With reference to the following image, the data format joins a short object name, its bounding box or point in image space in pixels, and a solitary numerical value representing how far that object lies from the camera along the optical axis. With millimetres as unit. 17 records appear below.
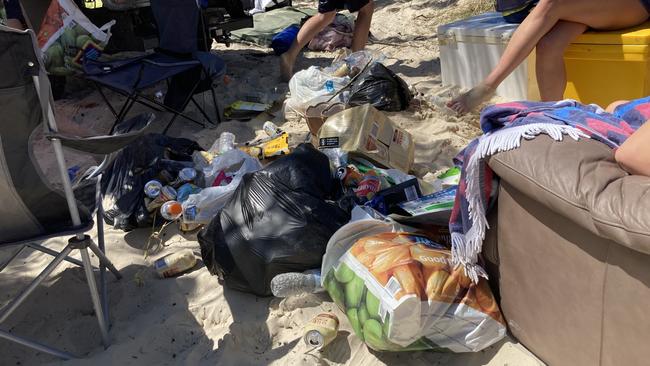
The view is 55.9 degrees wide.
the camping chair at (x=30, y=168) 2047
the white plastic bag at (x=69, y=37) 4480
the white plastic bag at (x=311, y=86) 4309
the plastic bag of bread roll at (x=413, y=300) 1922
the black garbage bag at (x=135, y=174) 3172
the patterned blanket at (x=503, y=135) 1854
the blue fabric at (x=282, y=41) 6211
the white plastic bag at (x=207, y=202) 2984
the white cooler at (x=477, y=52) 4145
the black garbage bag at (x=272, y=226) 2416
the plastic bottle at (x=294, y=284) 2318
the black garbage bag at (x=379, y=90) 4219
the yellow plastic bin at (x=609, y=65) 3102
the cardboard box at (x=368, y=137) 3281
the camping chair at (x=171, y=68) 4242
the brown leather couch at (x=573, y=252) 1530
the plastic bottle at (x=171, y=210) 3068
